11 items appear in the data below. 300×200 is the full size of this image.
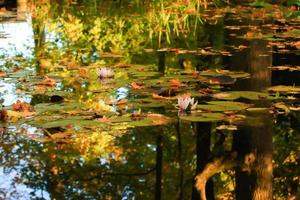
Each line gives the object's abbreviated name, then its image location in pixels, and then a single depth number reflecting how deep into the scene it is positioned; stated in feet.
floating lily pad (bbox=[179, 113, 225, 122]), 18.87
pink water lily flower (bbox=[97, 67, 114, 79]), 25.32
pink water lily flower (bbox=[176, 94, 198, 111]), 19.80
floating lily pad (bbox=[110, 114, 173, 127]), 18.86
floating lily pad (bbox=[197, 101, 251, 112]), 20.34
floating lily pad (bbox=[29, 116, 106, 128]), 18.25
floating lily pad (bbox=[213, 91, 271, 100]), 22.13
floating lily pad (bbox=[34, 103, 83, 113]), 20.11
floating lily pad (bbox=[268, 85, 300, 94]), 23.93
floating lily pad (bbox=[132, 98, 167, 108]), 20.71
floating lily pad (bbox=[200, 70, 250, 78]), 26.47
